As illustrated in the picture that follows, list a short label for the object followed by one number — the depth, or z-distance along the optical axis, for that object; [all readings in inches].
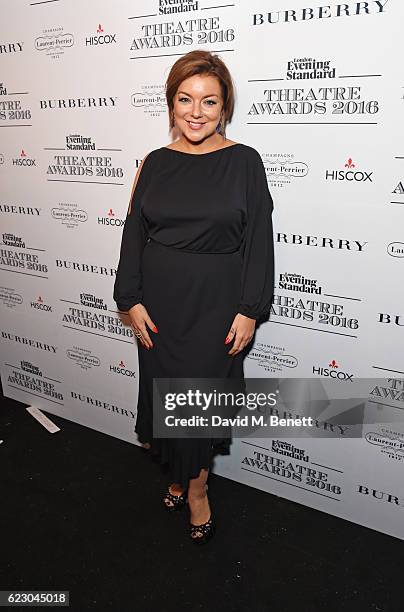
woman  66.2
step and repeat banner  65.6
